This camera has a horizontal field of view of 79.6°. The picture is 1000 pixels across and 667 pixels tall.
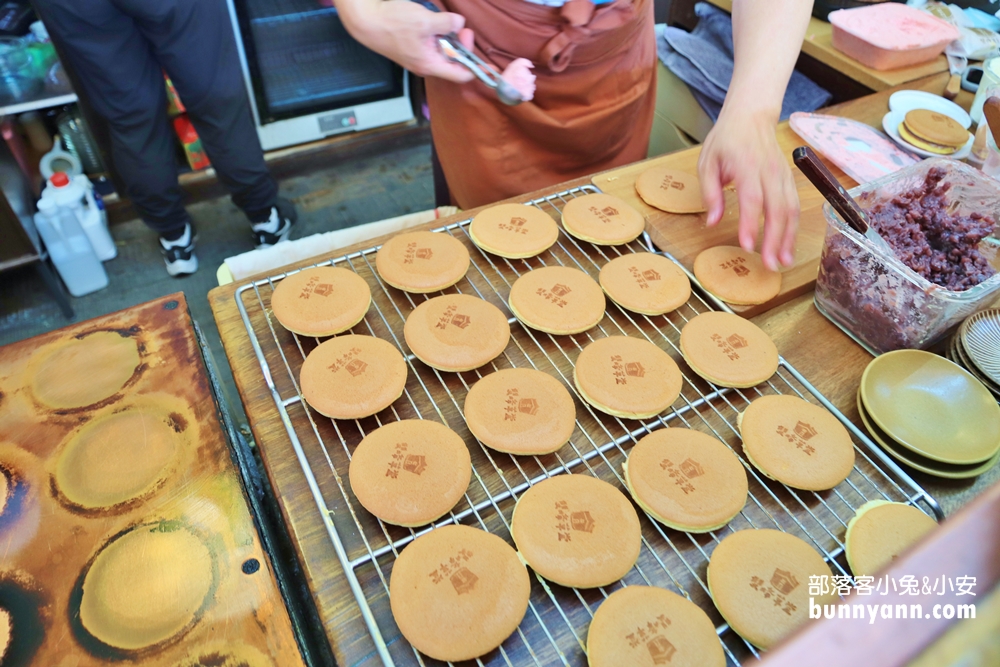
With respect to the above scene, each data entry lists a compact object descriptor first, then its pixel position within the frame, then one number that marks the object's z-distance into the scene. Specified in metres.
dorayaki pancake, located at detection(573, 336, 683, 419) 0.87
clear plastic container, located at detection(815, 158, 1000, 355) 0.87
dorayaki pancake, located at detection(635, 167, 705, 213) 1.21
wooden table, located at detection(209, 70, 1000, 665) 0.69
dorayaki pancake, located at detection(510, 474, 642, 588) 0.71
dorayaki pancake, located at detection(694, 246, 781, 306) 1.04
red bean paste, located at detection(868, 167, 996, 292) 0.90
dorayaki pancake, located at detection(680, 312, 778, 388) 0.91
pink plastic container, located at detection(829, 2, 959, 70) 1.65
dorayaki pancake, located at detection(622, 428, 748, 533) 0.76
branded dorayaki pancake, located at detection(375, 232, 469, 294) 1.03
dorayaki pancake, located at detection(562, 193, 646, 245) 1.13
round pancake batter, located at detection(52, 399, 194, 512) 0.79
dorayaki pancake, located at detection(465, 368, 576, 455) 0.83
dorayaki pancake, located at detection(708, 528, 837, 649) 0.67
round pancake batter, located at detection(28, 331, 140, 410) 0.89
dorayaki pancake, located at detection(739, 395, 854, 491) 0.80
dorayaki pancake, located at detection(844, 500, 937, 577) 0.72
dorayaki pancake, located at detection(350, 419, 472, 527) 0.76
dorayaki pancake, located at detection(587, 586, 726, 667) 0.64
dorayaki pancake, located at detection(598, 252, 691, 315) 1.02
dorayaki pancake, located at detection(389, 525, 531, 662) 0.66
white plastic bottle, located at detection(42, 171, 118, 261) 2.23
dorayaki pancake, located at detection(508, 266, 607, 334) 0.98
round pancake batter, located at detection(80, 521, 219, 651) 0.68
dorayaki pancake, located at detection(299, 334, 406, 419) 0.86
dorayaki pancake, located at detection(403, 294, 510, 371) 0.92
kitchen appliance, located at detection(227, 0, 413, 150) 2.54
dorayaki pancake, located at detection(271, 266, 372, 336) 0.95
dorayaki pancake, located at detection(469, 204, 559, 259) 1.10
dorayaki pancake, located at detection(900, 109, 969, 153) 1.34
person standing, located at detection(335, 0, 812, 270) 1.05
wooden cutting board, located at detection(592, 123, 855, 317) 1.09
